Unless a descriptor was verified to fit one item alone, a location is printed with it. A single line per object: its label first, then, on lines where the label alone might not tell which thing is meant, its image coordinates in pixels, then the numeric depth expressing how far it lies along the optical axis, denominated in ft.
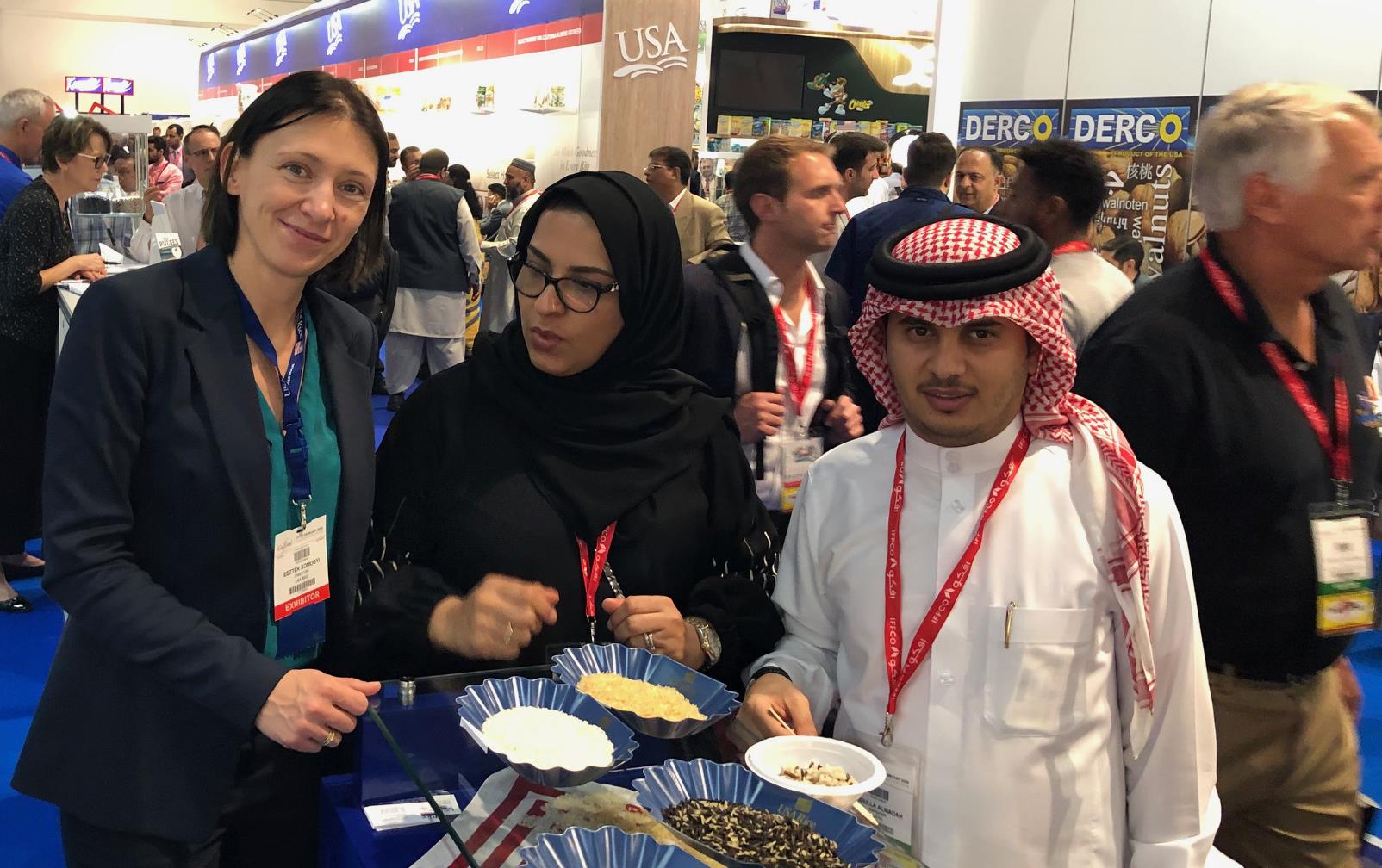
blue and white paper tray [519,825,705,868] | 3.71
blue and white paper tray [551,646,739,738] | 4.94
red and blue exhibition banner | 30.94
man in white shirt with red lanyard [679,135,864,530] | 10.34
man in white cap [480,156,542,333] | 30.09
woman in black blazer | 4.98
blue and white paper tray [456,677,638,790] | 4.15
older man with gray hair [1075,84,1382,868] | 6.70
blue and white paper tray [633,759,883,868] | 3.98
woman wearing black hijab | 5.87
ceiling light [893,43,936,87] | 55.02
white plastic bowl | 4.39
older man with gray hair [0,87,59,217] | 17.78
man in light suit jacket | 23.94
